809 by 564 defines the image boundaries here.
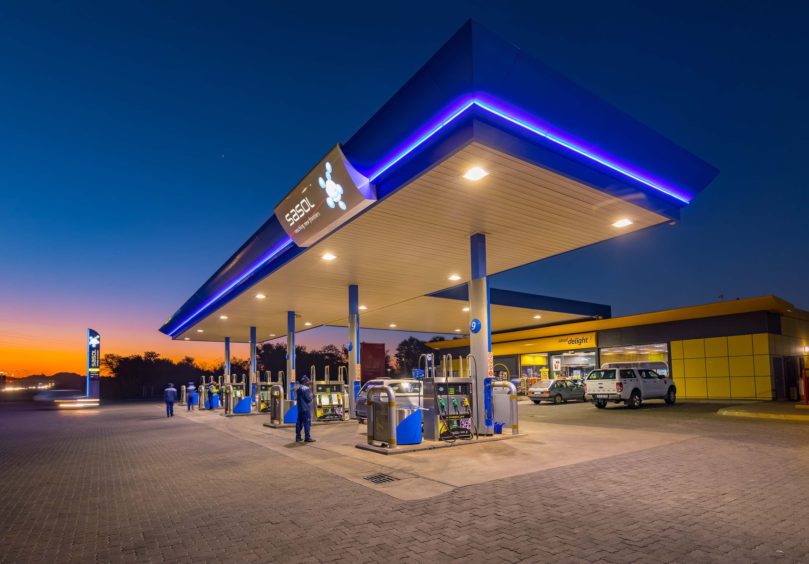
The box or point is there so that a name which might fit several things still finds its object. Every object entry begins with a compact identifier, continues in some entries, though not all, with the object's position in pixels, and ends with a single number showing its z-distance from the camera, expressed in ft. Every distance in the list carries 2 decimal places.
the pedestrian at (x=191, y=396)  101.98
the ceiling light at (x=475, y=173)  31.89
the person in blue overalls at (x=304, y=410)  43.27
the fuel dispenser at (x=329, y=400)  61.57
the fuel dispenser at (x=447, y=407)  40.04
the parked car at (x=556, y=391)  93.15
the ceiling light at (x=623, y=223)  41.44
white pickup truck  73.26
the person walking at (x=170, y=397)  83.31
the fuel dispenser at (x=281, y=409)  58.85
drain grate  27.34
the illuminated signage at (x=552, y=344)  115.34
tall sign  136.77
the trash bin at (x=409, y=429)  38.75
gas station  28.84
